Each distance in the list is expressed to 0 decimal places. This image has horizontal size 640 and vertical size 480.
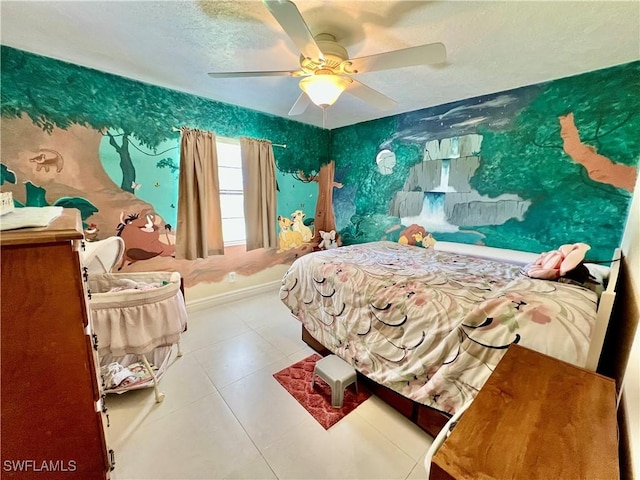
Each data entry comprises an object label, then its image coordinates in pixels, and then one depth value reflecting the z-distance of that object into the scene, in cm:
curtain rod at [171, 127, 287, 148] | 334
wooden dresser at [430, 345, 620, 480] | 54
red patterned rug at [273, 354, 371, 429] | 163
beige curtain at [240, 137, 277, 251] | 309
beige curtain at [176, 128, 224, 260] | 266
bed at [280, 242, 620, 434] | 117
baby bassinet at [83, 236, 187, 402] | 151
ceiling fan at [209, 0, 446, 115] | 124
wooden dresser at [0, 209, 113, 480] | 78
